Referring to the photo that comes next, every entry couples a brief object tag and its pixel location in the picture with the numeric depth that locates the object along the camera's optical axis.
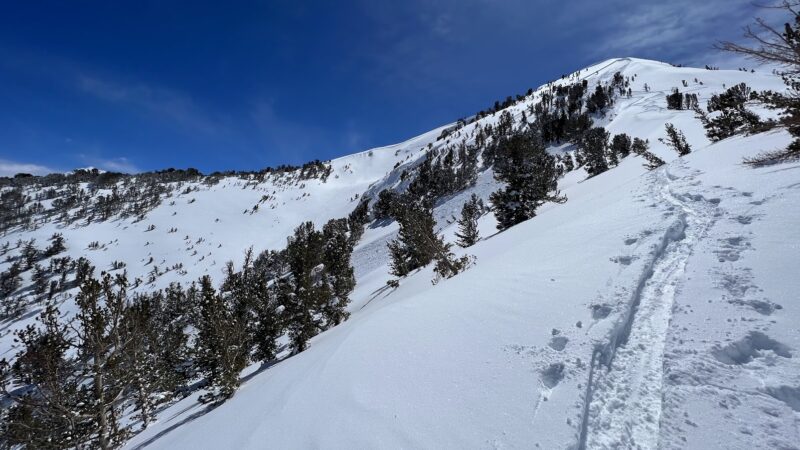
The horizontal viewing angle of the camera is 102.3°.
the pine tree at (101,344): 10.03
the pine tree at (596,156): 35.09
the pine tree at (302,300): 16.84
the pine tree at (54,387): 9.54
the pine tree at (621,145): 38.00
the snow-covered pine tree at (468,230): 22.50
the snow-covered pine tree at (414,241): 17.92
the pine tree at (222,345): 11.91
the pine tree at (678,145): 20.83
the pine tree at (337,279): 18.98
